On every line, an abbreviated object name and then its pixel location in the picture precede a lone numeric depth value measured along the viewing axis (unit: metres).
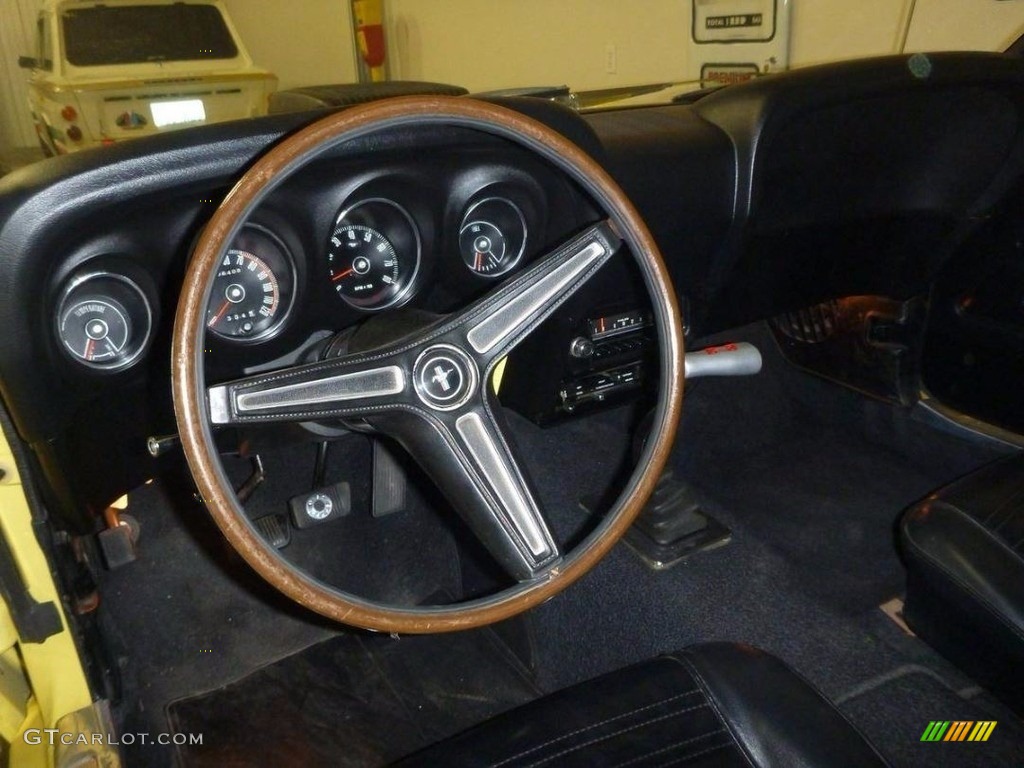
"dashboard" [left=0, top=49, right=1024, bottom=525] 1.03
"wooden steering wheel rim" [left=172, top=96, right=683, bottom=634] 0.88
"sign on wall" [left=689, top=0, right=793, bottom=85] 3.30
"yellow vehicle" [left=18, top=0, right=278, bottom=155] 5.93
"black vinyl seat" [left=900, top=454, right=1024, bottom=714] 1.20
